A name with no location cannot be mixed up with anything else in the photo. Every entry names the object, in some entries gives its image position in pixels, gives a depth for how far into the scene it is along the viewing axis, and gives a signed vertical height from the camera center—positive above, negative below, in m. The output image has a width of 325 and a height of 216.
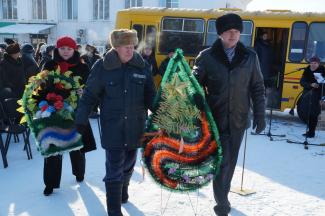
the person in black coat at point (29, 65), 6.78 -0.76
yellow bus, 8.82 -0.07
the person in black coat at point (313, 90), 7.19 -1.05
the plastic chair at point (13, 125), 5.38 -1.47
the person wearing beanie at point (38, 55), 11.05 -0.92
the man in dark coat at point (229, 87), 3.28 -0.49
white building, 25.05 +0.50
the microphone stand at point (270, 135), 7.01 -1.92
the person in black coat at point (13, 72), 6.21 -0.81
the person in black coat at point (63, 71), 3.98 -0.49
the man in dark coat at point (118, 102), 3.29 -0.66
